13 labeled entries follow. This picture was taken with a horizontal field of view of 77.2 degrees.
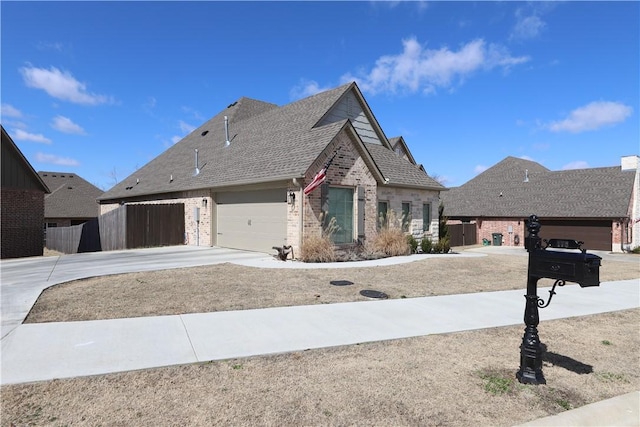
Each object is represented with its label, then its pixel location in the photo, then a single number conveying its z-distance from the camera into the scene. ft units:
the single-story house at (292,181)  48.06
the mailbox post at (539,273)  13.37
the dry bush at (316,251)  43.73
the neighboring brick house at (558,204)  91.61
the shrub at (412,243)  55.83
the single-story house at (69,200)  116.57
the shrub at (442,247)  61.98
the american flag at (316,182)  45.09
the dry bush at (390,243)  51.62
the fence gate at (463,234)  102.06
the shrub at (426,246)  59.26
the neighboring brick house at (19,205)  59.16
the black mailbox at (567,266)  13.30
